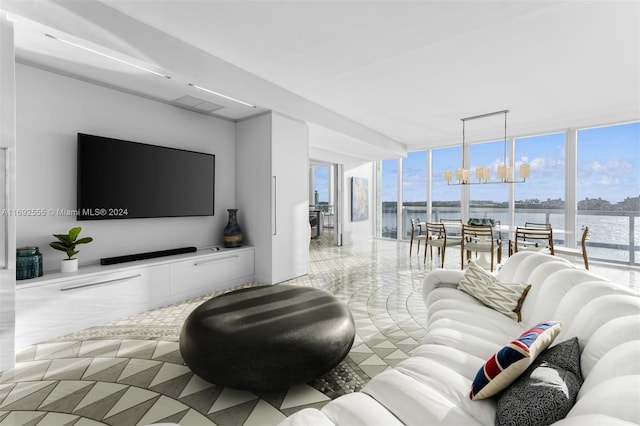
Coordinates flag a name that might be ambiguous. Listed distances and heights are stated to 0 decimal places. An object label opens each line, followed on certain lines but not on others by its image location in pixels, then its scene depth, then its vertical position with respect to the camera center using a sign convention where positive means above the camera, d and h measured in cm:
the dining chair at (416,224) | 621 -35
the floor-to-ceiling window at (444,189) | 786 +59
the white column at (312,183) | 1168 +110
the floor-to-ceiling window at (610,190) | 557 +40
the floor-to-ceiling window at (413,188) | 840 +64
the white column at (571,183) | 605 +56
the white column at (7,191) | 215 +15
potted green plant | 292 -32
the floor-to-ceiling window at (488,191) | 709 +48
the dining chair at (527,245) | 498 -59
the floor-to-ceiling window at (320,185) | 1184 +104
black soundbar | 329 -52
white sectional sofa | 85 -69
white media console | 259 -81
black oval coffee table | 180 -82
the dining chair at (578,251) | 468 -63
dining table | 514 -36
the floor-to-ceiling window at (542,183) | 630 +60
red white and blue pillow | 111 -57
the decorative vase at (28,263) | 267 -45
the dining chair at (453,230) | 785 -51
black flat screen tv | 319 +38
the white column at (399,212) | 876 -4
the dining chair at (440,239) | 548 -53
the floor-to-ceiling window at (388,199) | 895 +37
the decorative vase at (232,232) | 441 -30
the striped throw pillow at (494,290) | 210 -59
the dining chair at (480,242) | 488 -51
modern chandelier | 479 +65
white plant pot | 293 -52
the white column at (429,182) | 818 +79
